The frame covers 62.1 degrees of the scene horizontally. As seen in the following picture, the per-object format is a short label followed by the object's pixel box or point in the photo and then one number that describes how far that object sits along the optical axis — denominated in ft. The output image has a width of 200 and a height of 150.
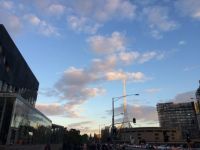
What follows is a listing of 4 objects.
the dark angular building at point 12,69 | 97.23
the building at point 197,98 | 220.60
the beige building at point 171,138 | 383.68
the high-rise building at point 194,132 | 349.36
